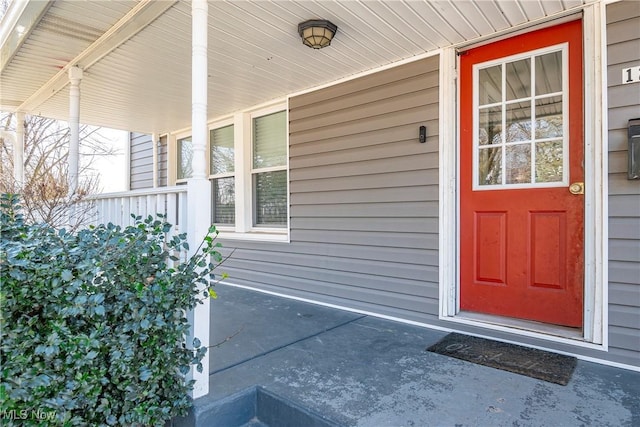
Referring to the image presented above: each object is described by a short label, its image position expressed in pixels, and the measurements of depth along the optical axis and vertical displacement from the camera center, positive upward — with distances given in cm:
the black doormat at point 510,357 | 203 -92
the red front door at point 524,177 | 232 +23
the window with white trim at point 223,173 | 480 +51
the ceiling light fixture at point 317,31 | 245 +124
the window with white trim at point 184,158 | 566 +85
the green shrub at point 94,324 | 137 -47
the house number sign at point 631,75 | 206 +78
